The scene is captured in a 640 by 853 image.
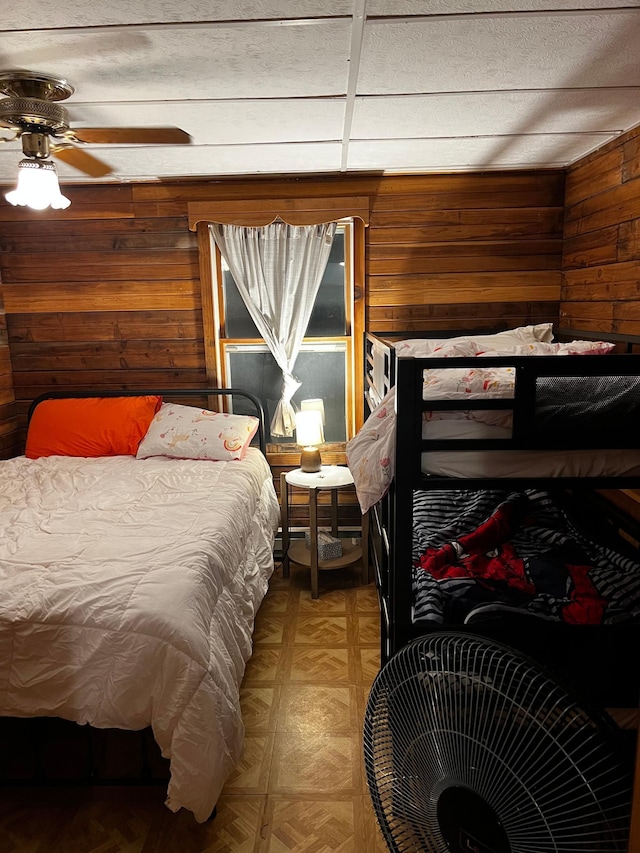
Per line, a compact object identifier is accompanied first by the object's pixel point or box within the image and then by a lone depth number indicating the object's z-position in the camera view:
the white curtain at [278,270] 3.41
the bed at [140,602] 1.62
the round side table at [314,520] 3.14
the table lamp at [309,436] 3.33
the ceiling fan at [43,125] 1.77
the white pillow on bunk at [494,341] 2.92
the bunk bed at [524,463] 1.64
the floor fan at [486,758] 0.75
